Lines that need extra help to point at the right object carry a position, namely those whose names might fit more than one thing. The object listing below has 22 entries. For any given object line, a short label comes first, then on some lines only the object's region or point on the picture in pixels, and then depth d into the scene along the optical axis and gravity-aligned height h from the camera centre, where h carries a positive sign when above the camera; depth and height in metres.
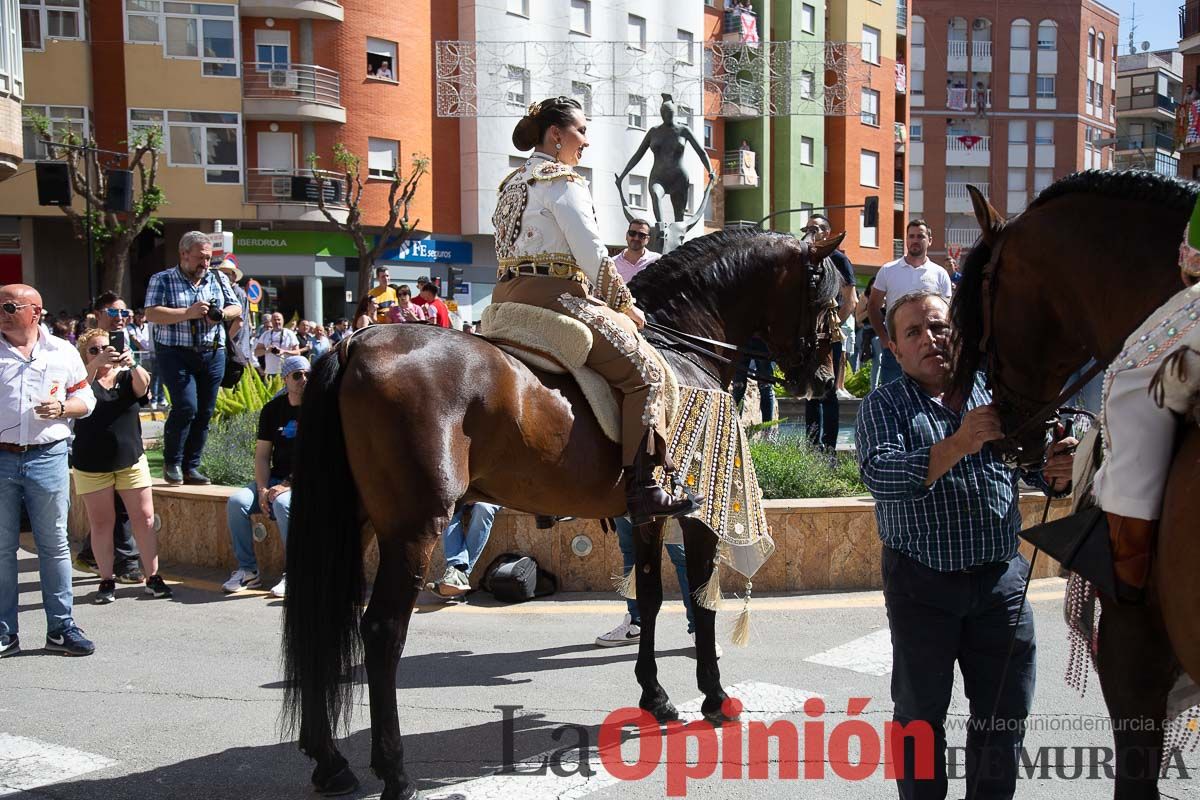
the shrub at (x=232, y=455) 9.05 -1.28
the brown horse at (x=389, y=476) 4.32 -0.72
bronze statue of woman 11.11 +1.60
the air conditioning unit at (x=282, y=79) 34.97 +7.43
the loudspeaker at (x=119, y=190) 18.58 +2.07
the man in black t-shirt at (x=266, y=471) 7.78 -1.20
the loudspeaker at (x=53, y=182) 18.91 +2.23
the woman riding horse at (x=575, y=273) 4.89 +0.15
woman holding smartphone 7.63 -1.15
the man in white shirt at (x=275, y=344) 15.73 -0.59
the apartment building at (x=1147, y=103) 83.00 +15.79
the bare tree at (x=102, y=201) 29.85 +3.04
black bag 7.48 -1.93
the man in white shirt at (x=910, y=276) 9.66 +0.24
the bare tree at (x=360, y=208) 34.19 +3.22
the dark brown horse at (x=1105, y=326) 2.47 -0.07
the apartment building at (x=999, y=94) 69.88 +13.63
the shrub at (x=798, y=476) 8.21 -1.33
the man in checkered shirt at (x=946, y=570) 3.41 -0.87
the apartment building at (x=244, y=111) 33.38 +6.35
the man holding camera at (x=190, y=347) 8.86 -0.33
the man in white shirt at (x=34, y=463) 6.38 -0.93
